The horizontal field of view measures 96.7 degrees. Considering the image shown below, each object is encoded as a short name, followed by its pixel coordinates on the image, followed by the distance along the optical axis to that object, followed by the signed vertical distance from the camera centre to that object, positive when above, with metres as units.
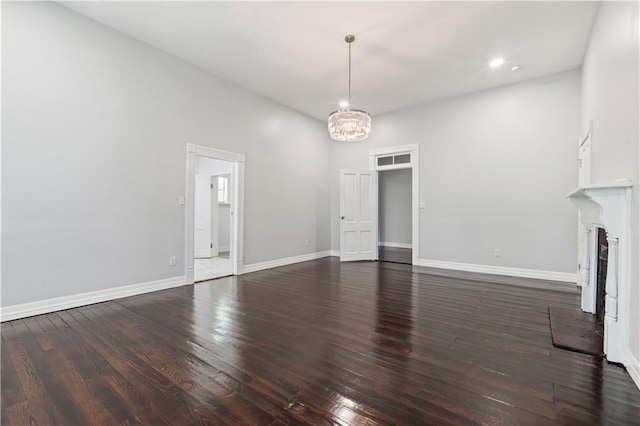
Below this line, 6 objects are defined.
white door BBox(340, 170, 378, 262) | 6.38 -0.03
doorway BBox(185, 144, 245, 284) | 4.32 -0.06
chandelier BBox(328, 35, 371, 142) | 3.77 +1.19
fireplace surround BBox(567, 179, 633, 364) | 2.05 -0.32
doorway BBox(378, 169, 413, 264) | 8.53 +0.07
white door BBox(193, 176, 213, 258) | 6.82 -0.37
